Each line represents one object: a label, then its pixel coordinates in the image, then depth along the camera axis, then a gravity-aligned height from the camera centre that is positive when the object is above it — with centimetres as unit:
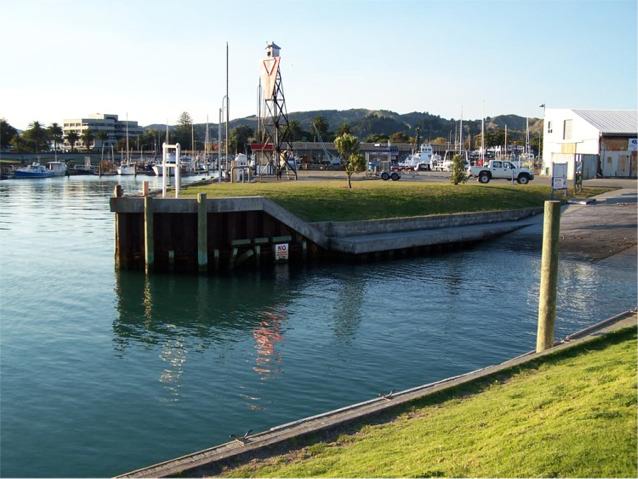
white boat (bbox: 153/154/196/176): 12625 +103
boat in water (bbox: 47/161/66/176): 12704 +53
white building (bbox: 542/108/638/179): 6925 +352
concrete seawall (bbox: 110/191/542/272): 2939 -295
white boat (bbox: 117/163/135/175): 13525 +32
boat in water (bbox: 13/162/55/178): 11844 -24
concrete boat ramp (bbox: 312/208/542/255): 3338 -304
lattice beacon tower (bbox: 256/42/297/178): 6900 +830
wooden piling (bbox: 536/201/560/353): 1481 -225
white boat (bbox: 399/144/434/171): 10012 +219
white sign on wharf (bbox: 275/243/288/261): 3191 -367
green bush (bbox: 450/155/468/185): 5094 +24
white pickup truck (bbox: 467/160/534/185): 5881 +30
